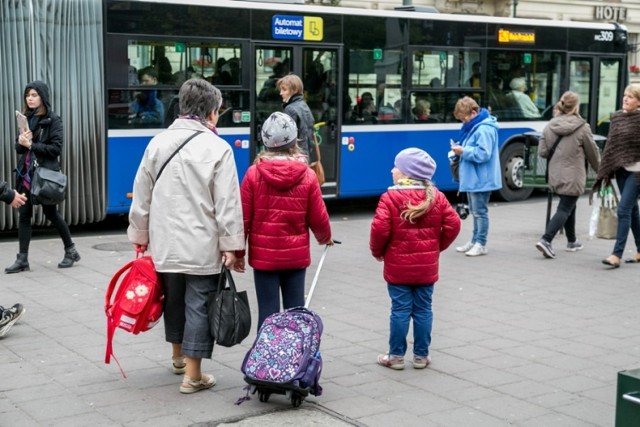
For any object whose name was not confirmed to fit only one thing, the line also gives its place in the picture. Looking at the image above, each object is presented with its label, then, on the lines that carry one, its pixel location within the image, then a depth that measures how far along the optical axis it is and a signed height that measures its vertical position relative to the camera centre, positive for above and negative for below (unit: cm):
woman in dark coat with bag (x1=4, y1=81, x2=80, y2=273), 975 -85
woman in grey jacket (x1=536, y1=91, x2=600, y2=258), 1099 -100
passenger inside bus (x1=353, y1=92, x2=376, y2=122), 1495 -74
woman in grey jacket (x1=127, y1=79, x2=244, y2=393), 593 -89
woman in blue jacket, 1112 -108
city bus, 1231 -25
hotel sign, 3788 +159
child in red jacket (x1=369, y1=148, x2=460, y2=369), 662 -114
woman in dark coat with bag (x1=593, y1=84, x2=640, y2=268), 1040 -101
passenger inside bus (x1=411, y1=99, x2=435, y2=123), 1559 -79
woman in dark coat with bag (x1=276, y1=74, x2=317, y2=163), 974 -49
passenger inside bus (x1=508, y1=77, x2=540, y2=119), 1698 -64
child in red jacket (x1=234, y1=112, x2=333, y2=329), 621 -88
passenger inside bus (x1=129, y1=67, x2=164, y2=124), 1276 -60
